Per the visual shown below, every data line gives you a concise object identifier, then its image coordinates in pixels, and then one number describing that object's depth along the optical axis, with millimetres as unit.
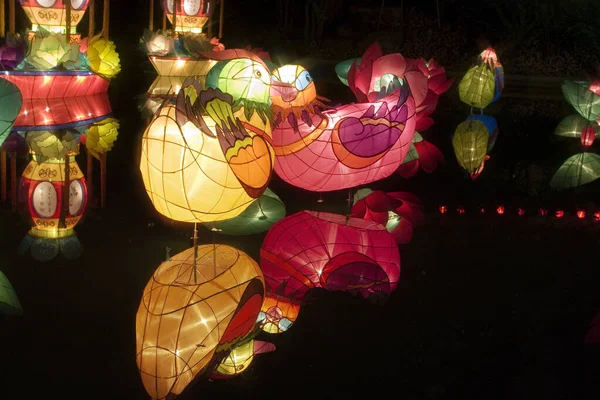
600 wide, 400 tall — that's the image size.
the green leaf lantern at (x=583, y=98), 5336
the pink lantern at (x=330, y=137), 2914
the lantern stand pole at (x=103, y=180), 3246
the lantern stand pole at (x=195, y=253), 2143
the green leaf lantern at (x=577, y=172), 3977
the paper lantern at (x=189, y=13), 7605
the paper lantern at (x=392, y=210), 2938
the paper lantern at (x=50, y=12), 6000
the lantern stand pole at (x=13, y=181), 3092
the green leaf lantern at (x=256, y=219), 2756
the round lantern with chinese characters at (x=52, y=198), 2715
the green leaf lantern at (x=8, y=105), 3221
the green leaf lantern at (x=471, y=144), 4492
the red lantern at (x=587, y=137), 5105
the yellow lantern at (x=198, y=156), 2129
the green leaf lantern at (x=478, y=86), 5867
